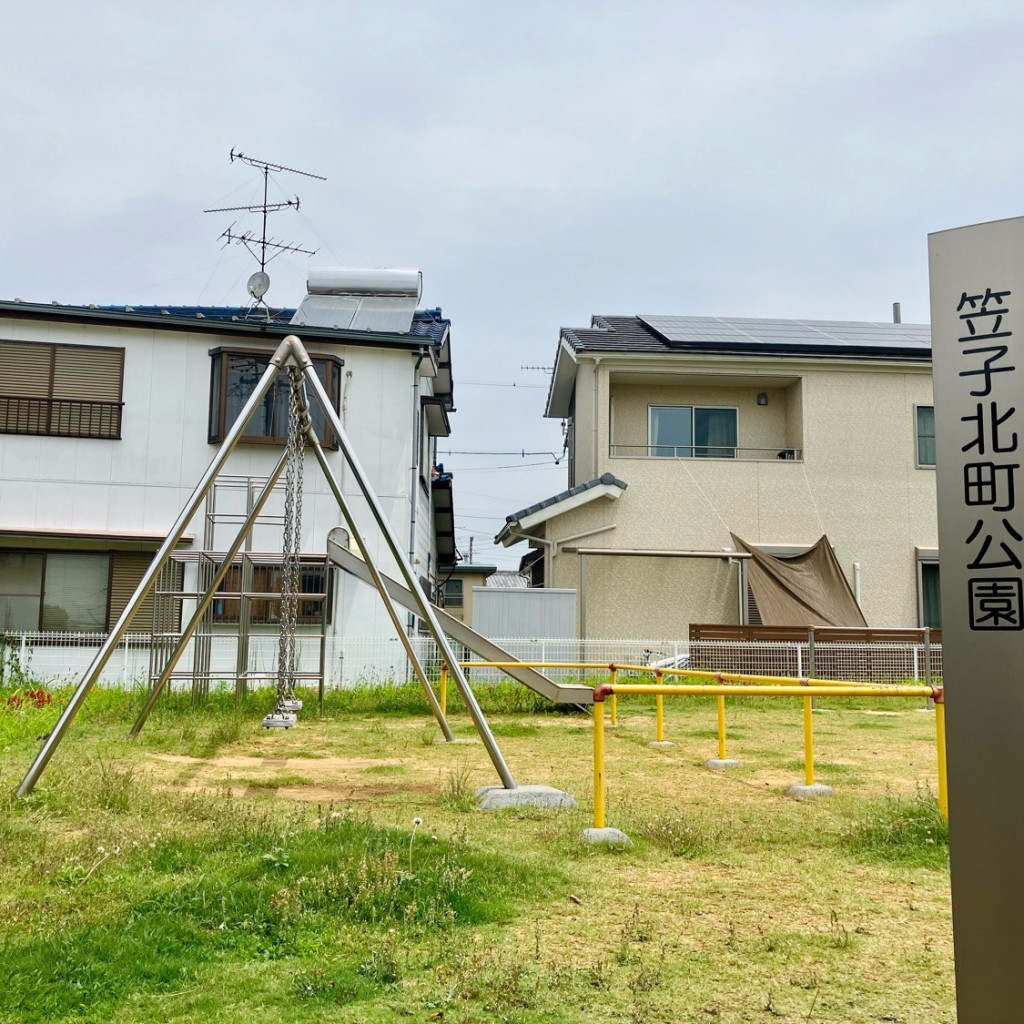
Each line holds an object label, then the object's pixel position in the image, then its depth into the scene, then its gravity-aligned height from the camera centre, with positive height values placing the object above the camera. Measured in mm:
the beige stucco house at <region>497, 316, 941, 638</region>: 19969 +2891
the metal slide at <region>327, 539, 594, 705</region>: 11116 -180
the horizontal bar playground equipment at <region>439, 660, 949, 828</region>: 6371 -510
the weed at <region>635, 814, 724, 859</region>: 6047 -1313
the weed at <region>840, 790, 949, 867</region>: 5902 -1296
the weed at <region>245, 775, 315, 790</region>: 8344 -1357
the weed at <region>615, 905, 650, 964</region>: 4094 -1333
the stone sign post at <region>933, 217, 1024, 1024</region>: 3020 +112
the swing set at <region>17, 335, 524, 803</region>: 7441 +364
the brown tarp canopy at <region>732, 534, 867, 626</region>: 19047 +600
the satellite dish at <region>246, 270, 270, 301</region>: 21078 +6796
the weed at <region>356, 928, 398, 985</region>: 3829 -1311
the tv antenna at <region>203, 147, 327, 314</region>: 21078 +7757
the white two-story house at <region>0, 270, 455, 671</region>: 17359 +2956
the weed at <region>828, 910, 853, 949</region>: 4305 -1331
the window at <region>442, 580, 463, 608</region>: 46062 +1079
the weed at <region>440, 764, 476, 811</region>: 7277 -1291
